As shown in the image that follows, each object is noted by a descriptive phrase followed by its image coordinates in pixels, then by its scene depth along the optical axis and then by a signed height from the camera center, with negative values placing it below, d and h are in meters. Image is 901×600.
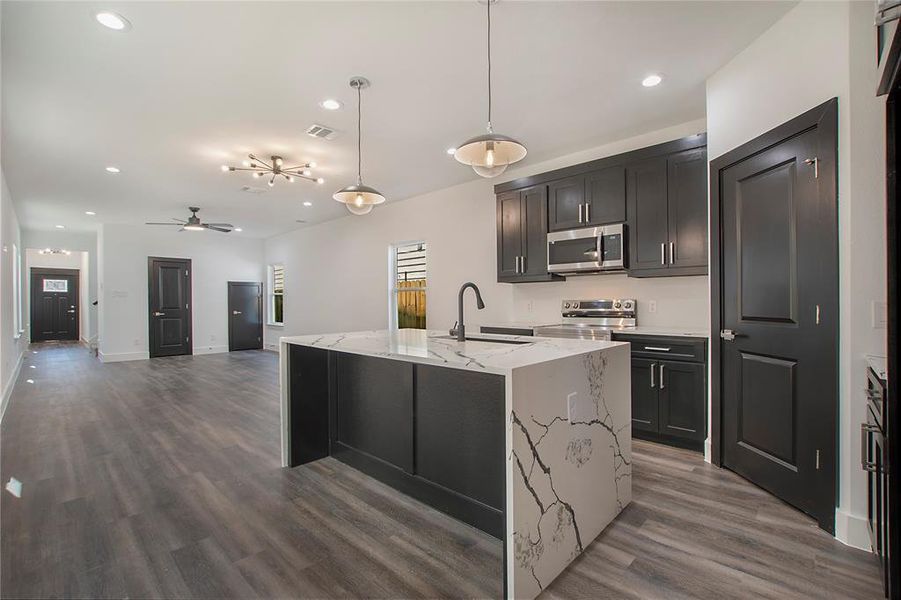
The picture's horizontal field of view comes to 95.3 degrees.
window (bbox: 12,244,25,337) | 6.68 +0.18
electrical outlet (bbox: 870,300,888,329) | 1.95 -0.09
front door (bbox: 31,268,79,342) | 12.84 -0.03
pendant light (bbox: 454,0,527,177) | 2.16 +0.82
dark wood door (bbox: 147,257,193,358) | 8.75 -0.08
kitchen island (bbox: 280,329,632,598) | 1.62 -0.70
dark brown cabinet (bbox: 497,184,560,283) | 4.47 +0.72
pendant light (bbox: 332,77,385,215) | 3.16 +0.82
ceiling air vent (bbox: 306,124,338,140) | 3.76 +1.58
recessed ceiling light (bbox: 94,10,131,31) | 2.27 +1.59
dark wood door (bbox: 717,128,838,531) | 2.14 -0.13
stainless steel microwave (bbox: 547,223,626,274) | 3.86 +0.48
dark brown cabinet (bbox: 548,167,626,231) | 3.88 +0.98
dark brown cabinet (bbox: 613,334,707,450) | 3.20 -0.76
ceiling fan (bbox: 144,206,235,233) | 6.57 +1.25
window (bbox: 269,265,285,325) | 10.00 +0.16
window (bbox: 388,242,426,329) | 6.43 +0.24
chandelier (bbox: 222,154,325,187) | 4.59 +1.57
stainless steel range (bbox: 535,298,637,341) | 3.94 -0.22
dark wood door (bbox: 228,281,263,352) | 9.84 -0.34
